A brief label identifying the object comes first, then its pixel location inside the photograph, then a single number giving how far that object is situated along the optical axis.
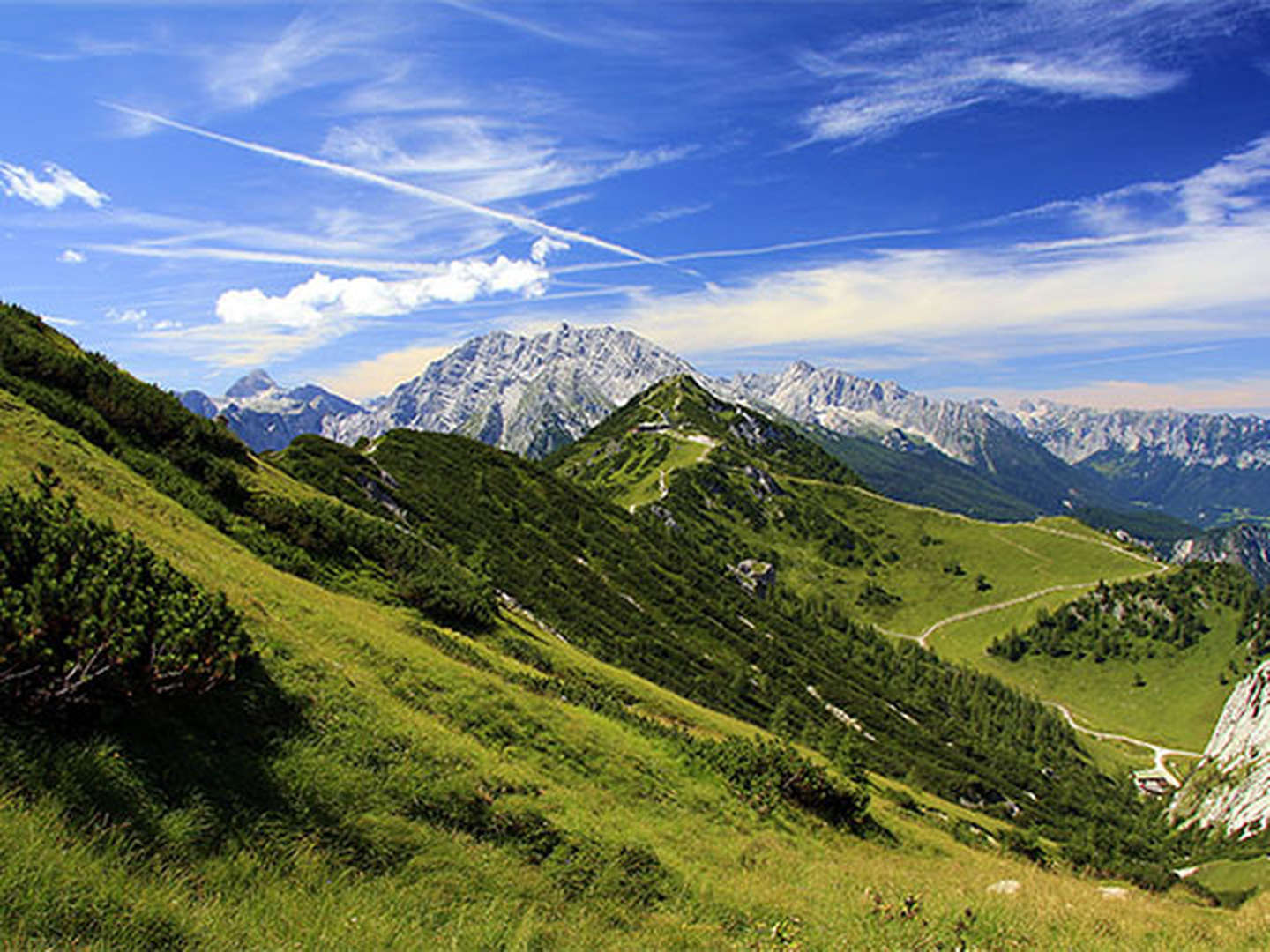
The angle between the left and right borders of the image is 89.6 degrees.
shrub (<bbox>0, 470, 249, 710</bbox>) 9.23
